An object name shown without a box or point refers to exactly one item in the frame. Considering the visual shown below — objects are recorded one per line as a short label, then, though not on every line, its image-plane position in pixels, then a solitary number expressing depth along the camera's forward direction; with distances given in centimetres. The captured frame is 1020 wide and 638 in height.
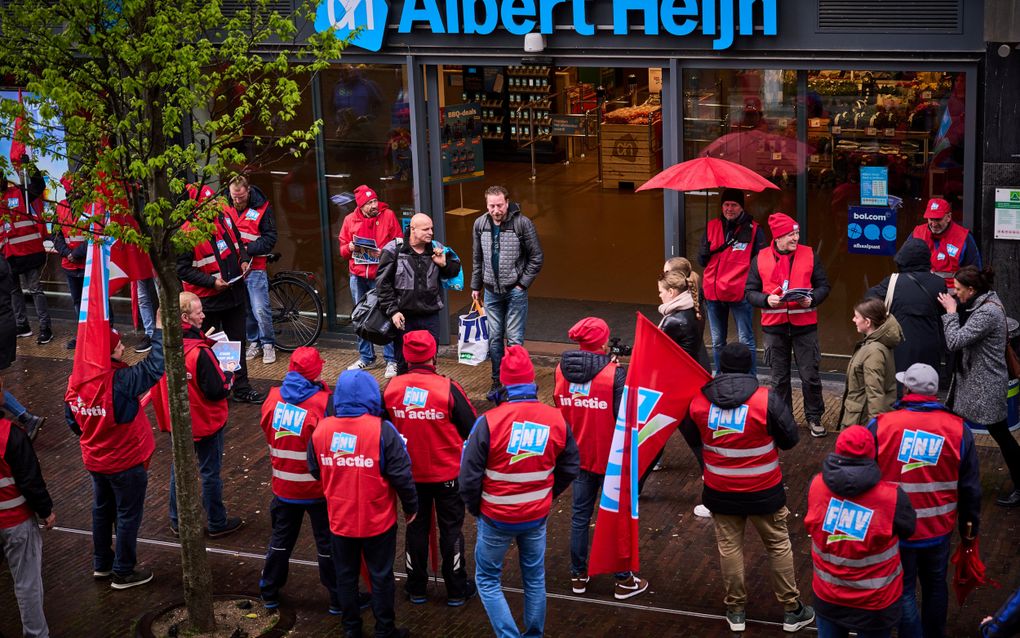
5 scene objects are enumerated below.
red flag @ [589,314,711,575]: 789
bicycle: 1405
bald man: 1155
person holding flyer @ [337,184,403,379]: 1288
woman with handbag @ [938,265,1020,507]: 920
